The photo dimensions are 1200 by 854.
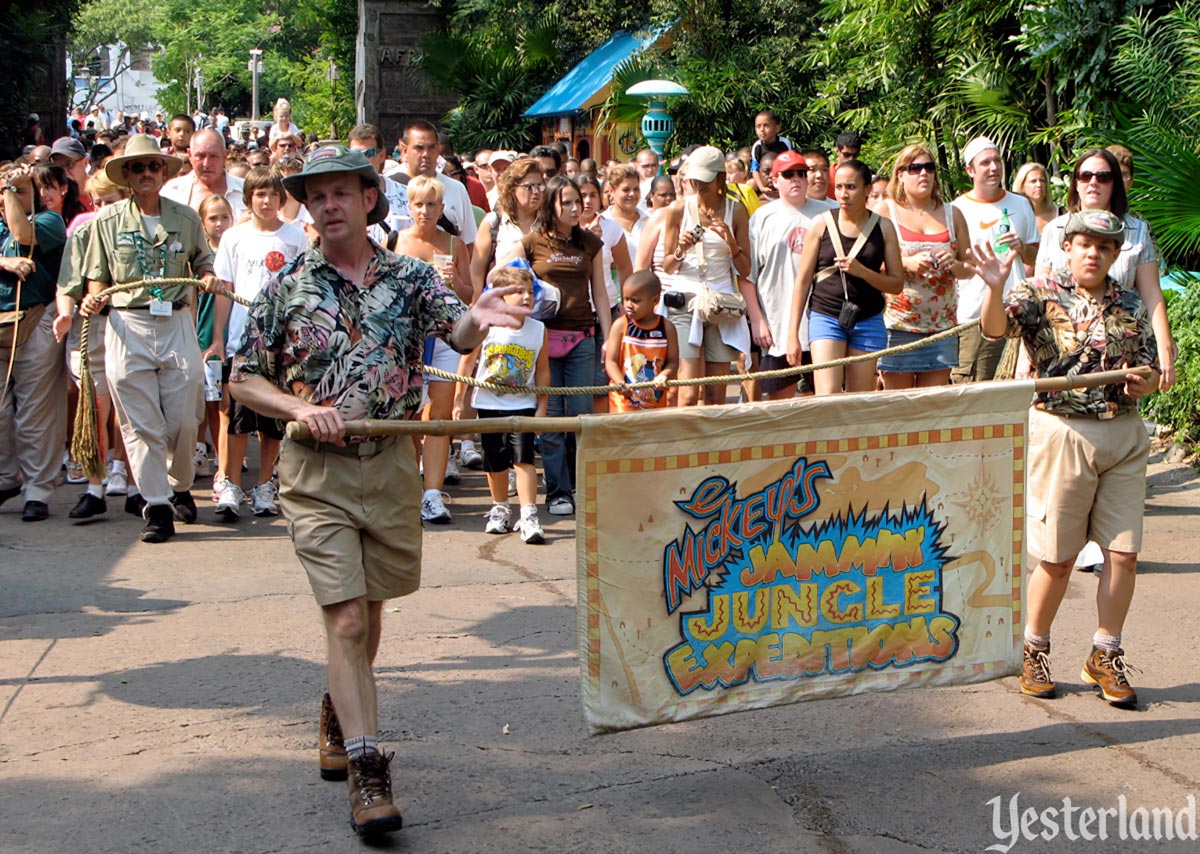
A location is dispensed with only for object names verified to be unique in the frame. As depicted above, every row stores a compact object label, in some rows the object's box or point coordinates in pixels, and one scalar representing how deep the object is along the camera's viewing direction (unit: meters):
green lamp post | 21.00
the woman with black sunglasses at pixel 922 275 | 8.21
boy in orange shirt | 8.33
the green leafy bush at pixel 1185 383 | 9.82
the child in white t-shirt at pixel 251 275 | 8.79
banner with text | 4.57
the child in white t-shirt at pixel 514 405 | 8.37
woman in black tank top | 8.03
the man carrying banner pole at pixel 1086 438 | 5.46
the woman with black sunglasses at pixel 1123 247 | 5.84
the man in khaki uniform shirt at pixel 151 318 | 8.06
